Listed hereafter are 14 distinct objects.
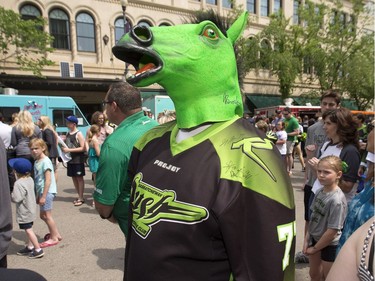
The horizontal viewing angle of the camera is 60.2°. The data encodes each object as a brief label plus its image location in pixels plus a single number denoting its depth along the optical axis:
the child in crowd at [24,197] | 3.90
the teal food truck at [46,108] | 10.39
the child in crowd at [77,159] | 6.38
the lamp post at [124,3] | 11.81
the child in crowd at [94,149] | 5.84
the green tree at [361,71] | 22.56
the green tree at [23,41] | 14.53
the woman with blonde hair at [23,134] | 6.29
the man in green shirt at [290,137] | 8.95
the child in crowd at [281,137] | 8.05
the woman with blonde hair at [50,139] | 6.98
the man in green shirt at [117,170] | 2.24
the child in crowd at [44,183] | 4.26
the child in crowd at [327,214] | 2.65
